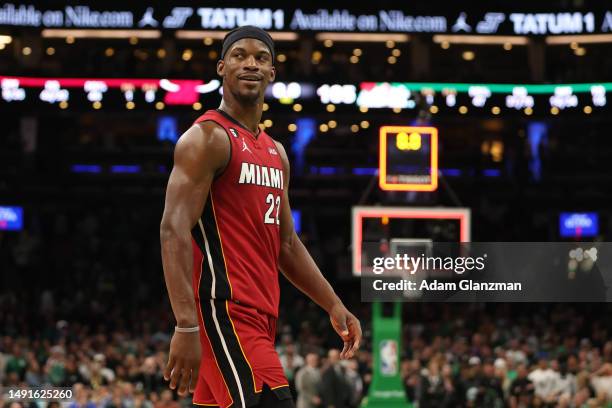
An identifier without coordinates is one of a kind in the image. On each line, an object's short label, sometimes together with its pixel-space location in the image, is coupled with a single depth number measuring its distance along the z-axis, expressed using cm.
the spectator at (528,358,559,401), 1835
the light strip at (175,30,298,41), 2864
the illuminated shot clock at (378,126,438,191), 1571
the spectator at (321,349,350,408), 1822
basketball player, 452
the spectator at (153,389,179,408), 1575
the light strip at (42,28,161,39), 2972
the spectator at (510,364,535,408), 1802
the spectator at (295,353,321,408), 1819
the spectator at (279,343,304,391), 1927
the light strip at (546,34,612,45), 2983
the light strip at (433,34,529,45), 3027
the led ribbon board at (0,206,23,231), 3008
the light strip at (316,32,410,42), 2992
